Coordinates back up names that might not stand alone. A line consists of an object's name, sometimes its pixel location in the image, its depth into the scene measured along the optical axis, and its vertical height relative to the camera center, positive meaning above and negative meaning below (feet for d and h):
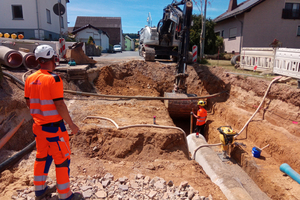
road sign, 44.09 +11.96
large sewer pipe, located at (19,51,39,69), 24.51 +0.26
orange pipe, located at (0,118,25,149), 13.69 -5.03
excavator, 25.89 +1.25
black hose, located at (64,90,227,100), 23.72 -4.13
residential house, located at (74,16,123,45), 155.12 +27.48
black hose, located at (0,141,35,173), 11.80 -5.75
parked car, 112.48 +8.63
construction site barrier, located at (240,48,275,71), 30.14 +1.05
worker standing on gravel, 8.76 -2.53
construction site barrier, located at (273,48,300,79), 24.71 +0.43
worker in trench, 26.61 -6.59
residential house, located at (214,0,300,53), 59.67 +12.10
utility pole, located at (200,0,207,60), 45.47 +5.59
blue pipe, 15.98 -8.48
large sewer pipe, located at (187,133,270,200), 14.06 -8.66
